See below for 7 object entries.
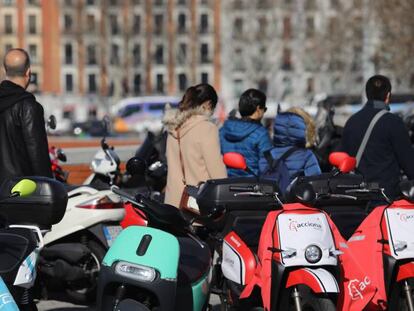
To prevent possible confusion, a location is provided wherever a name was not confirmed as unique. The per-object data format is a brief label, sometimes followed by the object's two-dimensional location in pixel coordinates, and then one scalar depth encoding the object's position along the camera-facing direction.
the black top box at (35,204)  9.90
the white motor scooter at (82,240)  16.48
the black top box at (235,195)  12.22
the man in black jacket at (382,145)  15.21
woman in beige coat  14.63
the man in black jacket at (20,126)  13.34
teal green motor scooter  10.52
